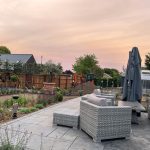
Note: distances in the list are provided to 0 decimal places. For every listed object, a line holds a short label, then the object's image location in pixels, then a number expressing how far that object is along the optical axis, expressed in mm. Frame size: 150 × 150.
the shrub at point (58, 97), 6820
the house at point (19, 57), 19515
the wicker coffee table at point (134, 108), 3810
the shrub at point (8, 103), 5304
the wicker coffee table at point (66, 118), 3567
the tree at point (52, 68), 14221
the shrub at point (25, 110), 4739
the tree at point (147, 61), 21530
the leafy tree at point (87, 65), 23184
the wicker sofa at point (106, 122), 2981
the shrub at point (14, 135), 2878
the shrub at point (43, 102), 5874
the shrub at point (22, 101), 5706
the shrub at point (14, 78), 12542
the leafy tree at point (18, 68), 13440
